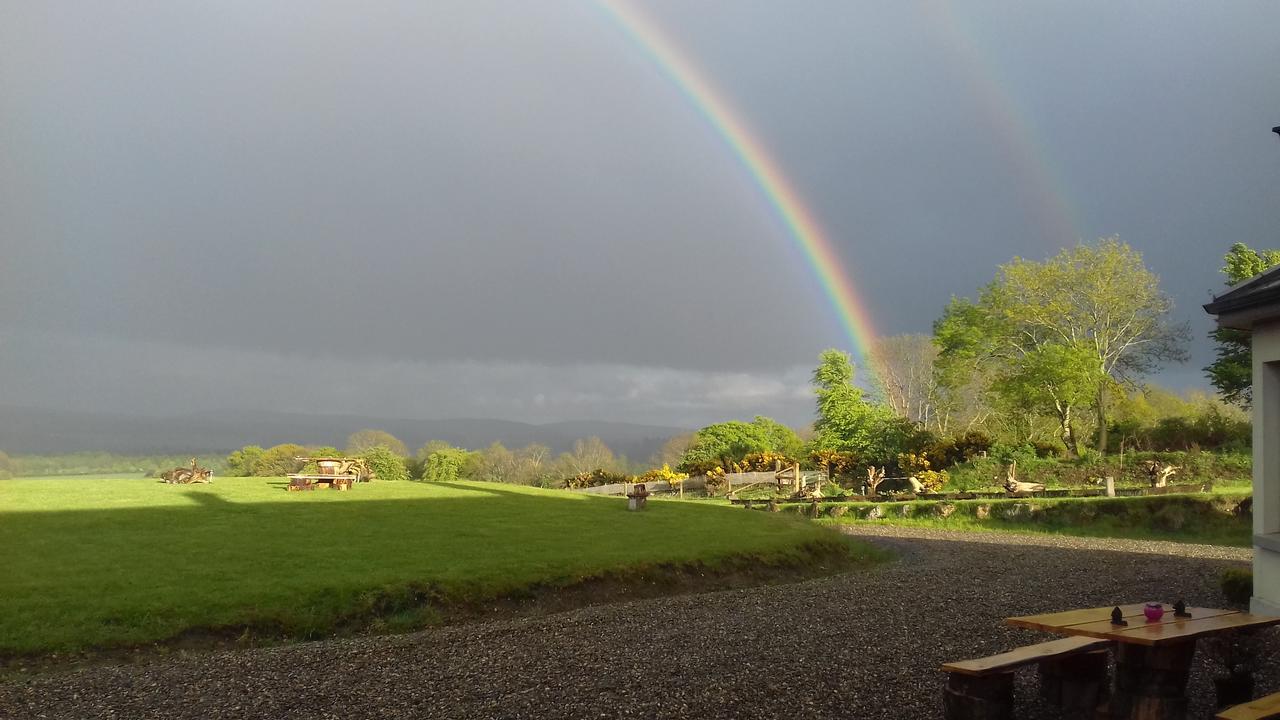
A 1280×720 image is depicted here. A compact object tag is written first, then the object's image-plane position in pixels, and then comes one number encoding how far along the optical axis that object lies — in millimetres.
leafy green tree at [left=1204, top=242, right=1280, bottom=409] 38469
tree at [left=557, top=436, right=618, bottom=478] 63312
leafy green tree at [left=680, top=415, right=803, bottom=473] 51281
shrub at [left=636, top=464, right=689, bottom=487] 37750
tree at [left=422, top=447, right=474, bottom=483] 51688
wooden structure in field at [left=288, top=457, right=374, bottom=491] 26012
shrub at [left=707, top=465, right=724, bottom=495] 36519
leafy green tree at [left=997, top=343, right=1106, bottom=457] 40219
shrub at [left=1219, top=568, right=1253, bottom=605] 10258
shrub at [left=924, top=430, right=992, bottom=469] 35875
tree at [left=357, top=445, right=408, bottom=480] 48531
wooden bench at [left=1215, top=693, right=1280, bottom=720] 4742
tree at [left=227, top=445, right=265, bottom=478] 49925
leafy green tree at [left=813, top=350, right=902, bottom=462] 49875
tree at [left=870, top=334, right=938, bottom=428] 59344
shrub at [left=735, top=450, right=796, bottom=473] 40562
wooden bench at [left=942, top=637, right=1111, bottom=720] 5480
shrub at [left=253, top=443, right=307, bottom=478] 47784
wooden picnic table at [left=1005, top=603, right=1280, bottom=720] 5535
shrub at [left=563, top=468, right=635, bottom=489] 39000
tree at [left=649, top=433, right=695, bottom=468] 63562
